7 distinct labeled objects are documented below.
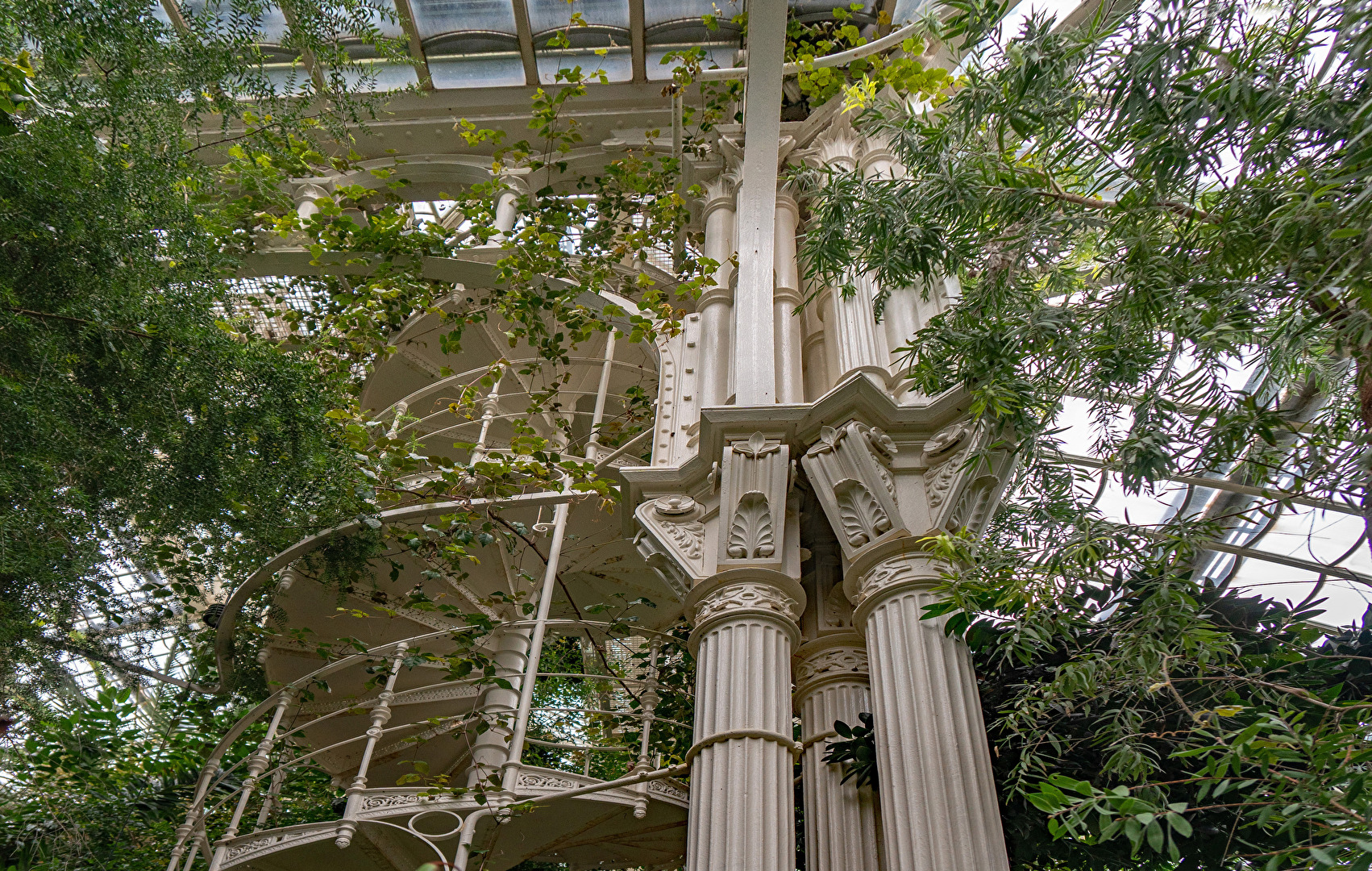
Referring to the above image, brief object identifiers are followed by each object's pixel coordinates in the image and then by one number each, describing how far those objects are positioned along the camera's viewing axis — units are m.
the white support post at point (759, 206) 4.54
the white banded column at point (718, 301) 5.74
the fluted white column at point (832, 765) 4.14
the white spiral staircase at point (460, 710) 4.68
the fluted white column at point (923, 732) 3.16
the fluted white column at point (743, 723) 3.54
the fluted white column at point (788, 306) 5.41
